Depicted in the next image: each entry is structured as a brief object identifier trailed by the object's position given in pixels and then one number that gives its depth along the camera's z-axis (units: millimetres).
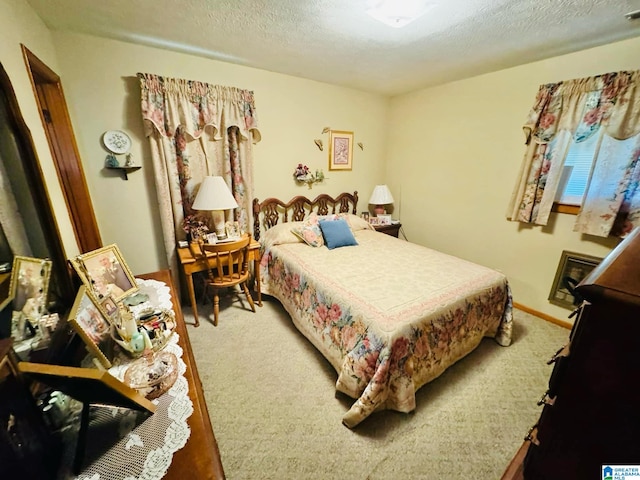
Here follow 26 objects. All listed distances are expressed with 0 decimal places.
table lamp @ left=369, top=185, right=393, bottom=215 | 3518
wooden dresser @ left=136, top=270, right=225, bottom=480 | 630
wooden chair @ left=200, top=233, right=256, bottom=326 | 2184
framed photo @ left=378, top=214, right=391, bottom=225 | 3554
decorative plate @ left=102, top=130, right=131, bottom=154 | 2131
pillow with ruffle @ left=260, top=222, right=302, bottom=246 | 2746
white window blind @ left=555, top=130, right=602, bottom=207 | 2143
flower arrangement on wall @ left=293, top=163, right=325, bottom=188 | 3092
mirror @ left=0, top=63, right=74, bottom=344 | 783
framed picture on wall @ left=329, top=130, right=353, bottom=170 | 3270
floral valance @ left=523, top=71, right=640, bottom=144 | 1865
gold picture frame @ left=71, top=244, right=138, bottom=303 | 1228
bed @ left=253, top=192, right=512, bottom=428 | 1452
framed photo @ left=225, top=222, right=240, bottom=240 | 2578
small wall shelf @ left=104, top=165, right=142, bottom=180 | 2243
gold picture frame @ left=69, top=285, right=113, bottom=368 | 836
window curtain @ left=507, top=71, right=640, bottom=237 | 1898
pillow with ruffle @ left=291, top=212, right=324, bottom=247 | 2728
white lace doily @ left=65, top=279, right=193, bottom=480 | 617
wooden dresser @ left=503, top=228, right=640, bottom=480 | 607
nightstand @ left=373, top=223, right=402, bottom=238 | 3479
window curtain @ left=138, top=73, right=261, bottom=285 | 2188
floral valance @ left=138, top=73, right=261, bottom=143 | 2127
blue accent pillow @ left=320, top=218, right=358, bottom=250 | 2727
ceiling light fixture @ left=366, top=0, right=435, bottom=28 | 1416
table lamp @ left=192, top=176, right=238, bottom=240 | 2297
